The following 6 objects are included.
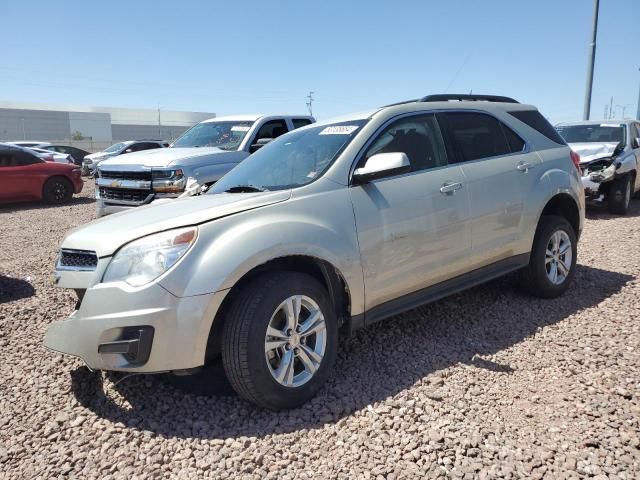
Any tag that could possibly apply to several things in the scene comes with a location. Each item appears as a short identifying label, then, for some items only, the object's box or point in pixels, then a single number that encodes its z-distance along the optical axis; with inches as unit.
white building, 2048.5
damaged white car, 369.7
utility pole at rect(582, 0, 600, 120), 576.1
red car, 470.9
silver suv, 105.7
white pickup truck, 276.2
